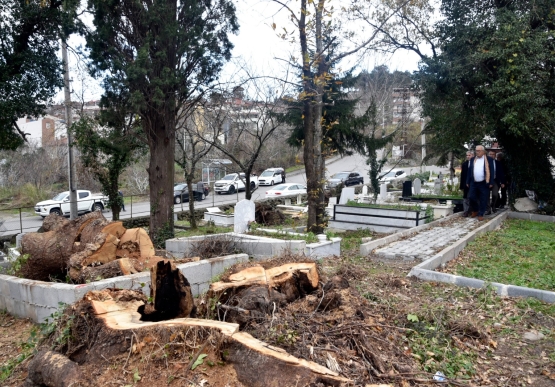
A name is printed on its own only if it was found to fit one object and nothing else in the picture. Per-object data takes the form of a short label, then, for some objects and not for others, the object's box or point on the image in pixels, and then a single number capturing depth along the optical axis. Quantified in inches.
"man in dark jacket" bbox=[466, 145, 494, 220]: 469.4
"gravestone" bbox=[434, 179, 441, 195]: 956.6
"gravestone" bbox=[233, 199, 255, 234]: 389.4
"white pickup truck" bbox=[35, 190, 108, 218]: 951.0
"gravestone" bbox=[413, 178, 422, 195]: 910.4
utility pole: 645.9
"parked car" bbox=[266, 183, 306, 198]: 1250.6
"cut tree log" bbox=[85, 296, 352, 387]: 121.6
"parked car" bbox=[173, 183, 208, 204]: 1243.2
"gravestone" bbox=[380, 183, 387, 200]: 855.1
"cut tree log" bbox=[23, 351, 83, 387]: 139.4
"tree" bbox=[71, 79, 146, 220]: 516.1
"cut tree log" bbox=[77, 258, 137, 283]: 246.8
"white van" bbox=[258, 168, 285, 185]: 1732.3
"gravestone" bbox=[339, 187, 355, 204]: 714.2
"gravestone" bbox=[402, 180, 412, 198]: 816.9
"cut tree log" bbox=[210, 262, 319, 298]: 184.9
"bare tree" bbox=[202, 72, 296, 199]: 720.0
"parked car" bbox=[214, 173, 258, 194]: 1512.1
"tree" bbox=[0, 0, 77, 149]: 524.4
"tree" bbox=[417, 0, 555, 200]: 497.0
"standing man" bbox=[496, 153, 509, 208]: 551.7
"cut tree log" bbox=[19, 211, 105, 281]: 277.0
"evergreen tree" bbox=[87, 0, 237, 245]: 466.9
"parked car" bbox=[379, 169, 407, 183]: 1525.2
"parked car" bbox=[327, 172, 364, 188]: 1590.8
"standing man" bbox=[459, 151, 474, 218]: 511.9
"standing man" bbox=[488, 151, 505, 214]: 525.3
